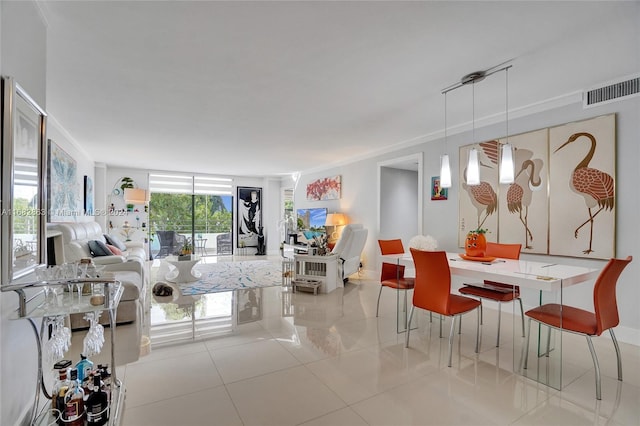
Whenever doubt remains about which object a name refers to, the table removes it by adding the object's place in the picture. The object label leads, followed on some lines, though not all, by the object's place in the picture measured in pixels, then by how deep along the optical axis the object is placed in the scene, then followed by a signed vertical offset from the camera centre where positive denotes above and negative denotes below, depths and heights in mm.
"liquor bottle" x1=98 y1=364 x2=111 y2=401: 1685 -993
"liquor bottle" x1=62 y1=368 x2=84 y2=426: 1518 -999
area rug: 5098 -1281
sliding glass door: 8727 -64
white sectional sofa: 3359 -760
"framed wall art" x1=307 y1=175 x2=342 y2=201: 7117 +622
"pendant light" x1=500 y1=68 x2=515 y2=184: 2705 +455
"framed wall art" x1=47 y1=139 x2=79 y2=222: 4062 +396
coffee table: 5422 -1051
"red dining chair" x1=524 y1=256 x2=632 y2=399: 2045 -754
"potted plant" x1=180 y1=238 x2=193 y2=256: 5445 -712
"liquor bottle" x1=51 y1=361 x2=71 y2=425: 1593 -983
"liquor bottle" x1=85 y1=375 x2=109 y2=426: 1565 -1037
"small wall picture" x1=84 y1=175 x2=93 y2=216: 6281 +336
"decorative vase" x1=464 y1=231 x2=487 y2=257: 3002 -306
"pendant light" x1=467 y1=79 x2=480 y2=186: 2922 +456
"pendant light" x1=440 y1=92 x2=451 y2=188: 3223 +454
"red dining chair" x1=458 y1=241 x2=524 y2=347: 2842 -757
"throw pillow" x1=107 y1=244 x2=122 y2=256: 4980 -666
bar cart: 1464 -502
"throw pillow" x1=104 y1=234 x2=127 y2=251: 5632 -577
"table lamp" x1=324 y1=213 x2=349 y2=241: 6744 -170
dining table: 2168 -475
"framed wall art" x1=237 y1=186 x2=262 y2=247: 9742 -81
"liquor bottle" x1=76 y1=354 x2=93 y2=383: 1681 -894
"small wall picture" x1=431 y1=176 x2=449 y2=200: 4660 +373
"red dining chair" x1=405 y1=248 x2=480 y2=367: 2514 -647
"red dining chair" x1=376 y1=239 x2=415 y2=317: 3436 -729
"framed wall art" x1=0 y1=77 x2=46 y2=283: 1429 +148
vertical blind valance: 8695 +849
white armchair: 5118 -575
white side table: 4809 -925
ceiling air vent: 2854 +1245
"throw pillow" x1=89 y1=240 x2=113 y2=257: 4156 -530
